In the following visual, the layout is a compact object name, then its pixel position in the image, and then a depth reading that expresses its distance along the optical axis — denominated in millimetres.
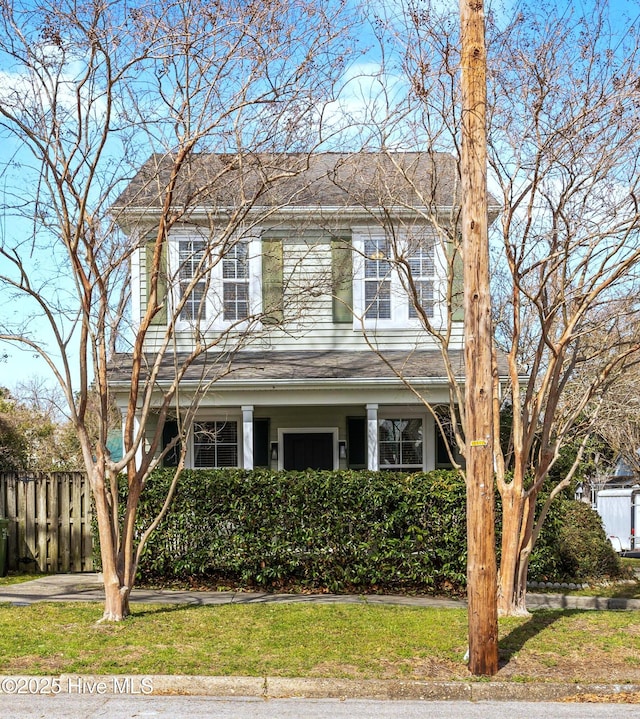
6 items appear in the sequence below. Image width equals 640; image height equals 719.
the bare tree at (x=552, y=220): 9984
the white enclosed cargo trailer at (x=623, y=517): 24203
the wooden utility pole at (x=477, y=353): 7965
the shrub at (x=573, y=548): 12828
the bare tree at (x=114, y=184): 9562
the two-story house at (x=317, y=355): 15891
